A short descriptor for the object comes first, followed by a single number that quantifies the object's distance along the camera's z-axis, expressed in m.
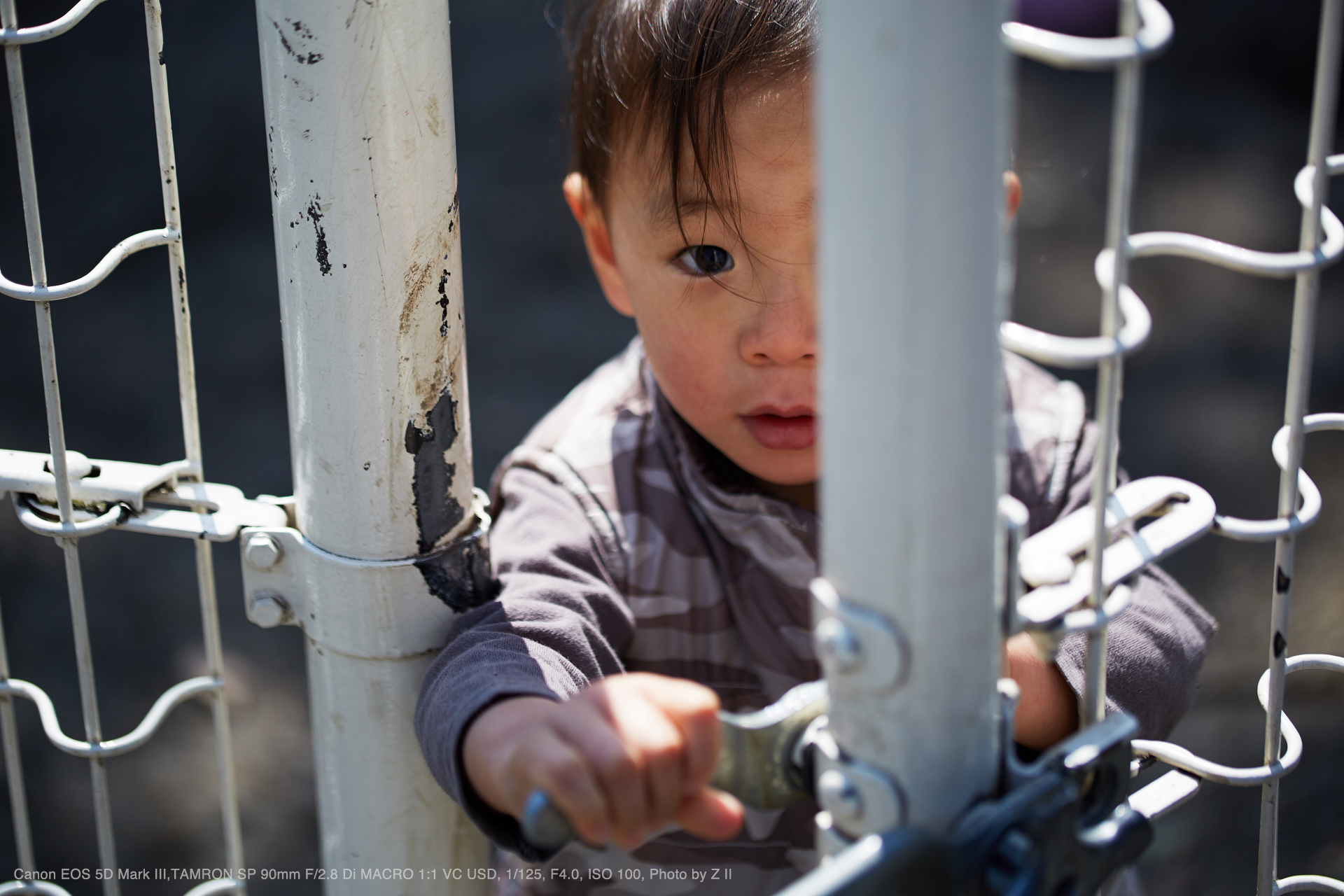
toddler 0.68
